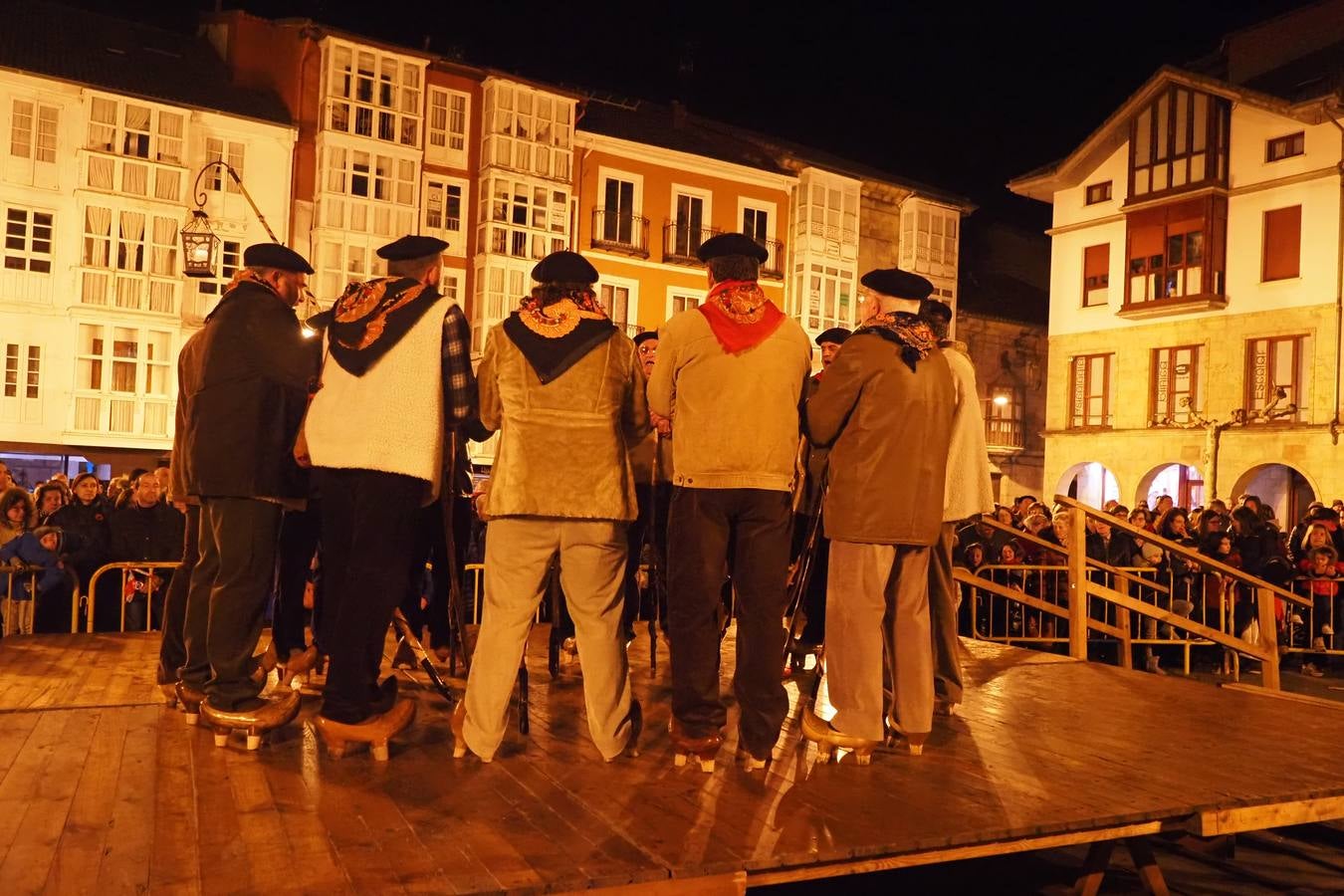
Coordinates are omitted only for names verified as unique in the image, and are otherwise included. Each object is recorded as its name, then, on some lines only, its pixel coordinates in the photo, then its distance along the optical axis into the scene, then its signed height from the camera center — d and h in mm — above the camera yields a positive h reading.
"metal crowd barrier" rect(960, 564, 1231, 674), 12453 -1505
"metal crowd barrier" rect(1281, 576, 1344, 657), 12945 -1540
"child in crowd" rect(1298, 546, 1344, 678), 12945 -1170
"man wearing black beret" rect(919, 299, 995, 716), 5961 -77
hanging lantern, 16969 +2724
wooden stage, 3584 -1314
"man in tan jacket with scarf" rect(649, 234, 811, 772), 4750 -138
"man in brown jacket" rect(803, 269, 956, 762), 5035 -66
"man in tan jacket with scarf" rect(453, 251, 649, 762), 4703 -164
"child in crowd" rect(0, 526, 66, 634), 9219 -1143
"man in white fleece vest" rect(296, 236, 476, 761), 4648 -34
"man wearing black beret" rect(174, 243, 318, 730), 4871 -89
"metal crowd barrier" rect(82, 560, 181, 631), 8820 -1233
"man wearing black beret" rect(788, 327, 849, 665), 6797 -421
